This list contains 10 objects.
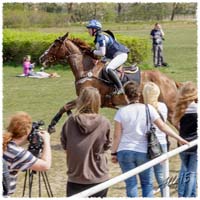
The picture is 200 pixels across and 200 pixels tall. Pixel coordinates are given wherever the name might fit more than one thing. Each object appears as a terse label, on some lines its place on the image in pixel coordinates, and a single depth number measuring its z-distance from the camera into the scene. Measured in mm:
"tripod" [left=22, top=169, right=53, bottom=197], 9779
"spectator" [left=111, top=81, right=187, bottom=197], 8914
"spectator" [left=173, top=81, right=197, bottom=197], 9244
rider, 15880
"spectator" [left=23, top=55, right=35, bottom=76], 30135
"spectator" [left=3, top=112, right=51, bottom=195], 7151
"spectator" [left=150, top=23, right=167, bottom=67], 35410
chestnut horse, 16272
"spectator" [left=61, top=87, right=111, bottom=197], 8048
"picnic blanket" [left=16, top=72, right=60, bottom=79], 30461
